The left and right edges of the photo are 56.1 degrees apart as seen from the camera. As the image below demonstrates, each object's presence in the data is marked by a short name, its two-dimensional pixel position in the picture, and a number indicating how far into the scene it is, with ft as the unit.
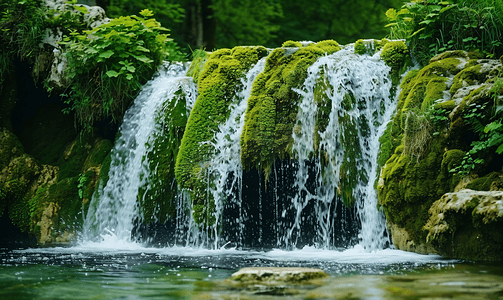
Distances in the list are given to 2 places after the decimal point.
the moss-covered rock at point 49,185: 26.61
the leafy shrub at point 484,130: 15.71
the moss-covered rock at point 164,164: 24.32
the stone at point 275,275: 11.92
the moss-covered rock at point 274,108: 21.63
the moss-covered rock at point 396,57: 22.70
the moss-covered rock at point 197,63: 26.50
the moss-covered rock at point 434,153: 16.55
